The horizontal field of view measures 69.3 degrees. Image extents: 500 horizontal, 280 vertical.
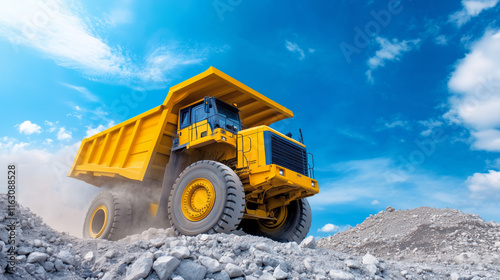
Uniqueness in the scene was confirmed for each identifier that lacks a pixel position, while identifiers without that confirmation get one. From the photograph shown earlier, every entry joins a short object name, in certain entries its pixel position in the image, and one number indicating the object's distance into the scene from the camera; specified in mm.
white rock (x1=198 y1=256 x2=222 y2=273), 4453
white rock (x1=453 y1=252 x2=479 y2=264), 8163
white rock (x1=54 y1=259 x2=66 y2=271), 4504
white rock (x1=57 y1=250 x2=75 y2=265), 4714
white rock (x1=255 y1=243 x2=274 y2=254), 5211
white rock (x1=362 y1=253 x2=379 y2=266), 5688
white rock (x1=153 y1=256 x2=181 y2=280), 4207
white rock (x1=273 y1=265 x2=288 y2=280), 4480
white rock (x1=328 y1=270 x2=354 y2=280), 4805
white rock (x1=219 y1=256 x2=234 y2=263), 4723
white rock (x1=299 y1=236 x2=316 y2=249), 6215
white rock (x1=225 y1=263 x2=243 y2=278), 4426
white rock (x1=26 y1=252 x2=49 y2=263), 4375
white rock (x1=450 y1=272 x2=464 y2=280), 6049
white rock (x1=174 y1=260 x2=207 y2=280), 4297
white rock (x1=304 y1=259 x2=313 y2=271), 5005
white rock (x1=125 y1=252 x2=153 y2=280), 4207
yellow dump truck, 7051
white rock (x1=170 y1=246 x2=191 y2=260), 4559
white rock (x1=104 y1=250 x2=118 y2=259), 4969
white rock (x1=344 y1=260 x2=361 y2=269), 5309
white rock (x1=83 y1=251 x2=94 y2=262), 5004
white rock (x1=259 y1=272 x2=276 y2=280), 4383
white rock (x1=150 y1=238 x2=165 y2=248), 5330
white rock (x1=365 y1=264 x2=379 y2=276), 5369
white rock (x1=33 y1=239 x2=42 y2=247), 4791
